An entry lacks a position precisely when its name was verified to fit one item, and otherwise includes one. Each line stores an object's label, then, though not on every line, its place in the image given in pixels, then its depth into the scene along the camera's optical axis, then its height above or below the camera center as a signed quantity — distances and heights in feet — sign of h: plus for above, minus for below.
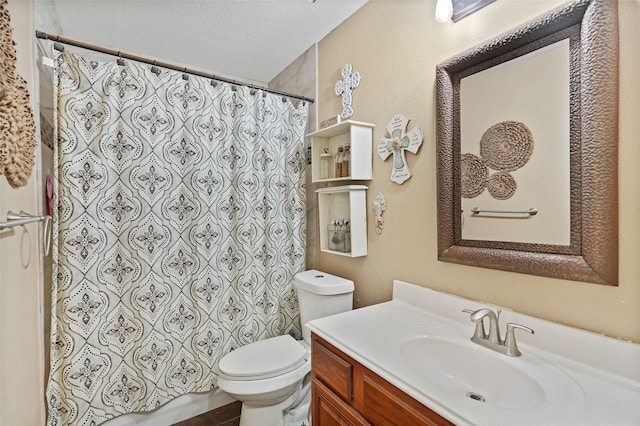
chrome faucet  3.05 -1.36
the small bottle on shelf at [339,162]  5.60 +0.96
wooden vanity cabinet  2.59 -1.91
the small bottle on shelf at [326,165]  6.10 +0.98
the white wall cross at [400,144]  4.48 +1.08
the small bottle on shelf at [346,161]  5.45 +0.95
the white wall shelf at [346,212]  5.26 -0.01
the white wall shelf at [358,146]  5.14 +1.17
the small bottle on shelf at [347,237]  5.49 -0.49
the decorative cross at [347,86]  5.61 +2.47
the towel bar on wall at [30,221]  2.86 -0.10
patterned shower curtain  4.66 -0.36
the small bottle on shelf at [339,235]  5.68 -0.46
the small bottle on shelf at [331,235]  5.89 -0.49
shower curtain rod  4.40 +2.65
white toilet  4.69 -2.57
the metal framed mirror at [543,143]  2.71 +0.73
